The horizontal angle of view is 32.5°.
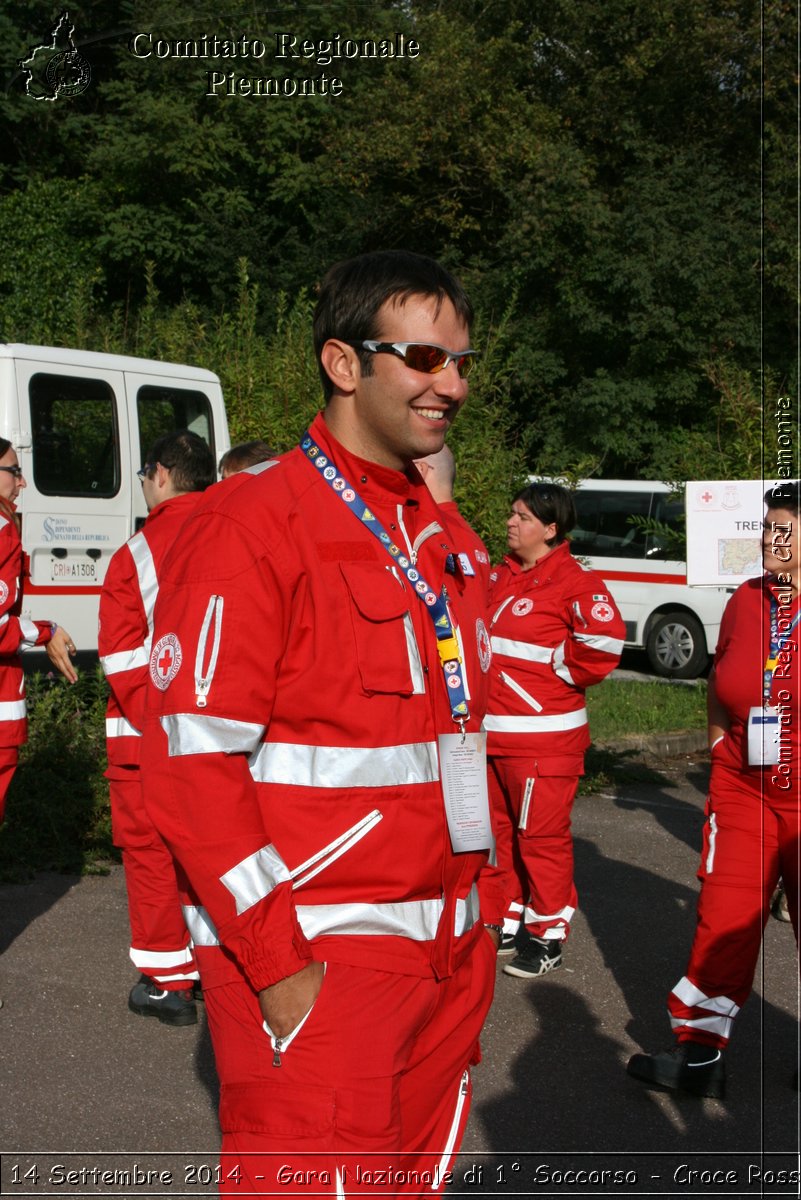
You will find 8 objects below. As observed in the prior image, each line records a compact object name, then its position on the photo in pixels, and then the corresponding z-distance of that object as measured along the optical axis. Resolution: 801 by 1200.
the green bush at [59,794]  7.32
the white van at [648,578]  16.88
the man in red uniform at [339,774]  2.22
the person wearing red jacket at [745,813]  4.56
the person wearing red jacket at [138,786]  5.28
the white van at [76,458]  9.57
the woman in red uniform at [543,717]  6.06
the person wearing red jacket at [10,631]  5.20
